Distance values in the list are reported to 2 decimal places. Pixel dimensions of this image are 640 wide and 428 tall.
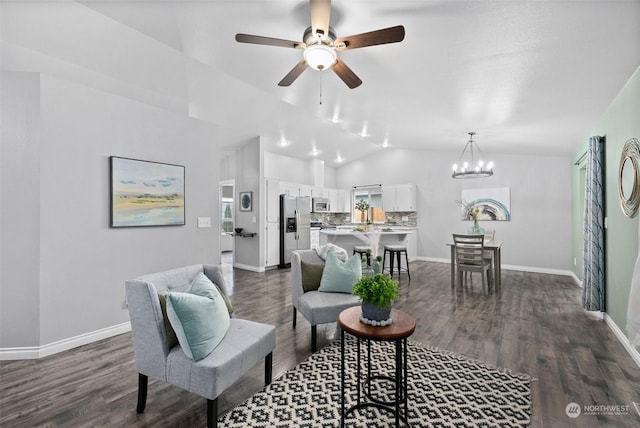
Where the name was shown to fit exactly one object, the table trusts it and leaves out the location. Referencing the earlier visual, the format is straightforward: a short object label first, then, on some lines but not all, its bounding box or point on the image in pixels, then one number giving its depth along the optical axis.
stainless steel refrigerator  6.78
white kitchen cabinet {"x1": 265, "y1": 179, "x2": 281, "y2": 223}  6.54
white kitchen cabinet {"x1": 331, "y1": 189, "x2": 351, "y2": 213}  9.09
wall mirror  2.53
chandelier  5.26
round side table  1.66
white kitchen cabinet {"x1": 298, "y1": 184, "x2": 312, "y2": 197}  7.39
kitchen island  5.47
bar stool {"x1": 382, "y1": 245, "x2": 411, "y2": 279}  5.54
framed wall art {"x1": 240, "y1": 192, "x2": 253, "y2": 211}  6.59
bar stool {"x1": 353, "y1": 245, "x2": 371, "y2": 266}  5.23
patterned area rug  1.80
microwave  7.91
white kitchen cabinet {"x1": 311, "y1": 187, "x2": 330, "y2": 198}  7.90
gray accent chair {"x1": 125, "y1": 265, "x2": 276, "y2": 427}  1.67
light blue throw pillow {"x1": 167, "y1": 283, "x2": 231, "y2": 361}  1.70
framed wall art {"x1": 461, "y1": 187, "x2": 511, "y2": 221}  6.73
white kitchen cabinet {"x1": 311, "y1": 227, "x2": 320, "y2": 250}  7.36
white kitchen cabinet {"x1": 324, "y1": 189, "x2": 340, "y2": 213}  8.52
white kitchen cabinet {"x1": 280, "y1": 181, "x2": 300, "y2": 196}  6.88
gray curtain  3.47
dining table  4.79
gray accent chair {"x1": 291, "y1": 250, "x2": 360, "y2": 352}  2.71
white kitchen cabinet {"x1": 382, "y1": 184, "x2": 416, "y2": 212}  7.92
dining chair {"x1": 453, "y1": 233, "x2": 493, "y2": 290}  4.59
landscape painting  3.14
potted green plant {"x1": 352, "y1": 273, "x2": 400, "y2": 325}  1.76
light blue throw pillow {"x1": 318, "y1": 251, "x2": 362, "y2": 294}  3.00
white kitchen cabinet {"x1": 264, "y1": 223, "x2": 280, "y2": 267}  6.55
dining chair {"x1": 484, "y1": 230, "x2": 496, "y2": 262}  4.96
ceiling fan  1.97
